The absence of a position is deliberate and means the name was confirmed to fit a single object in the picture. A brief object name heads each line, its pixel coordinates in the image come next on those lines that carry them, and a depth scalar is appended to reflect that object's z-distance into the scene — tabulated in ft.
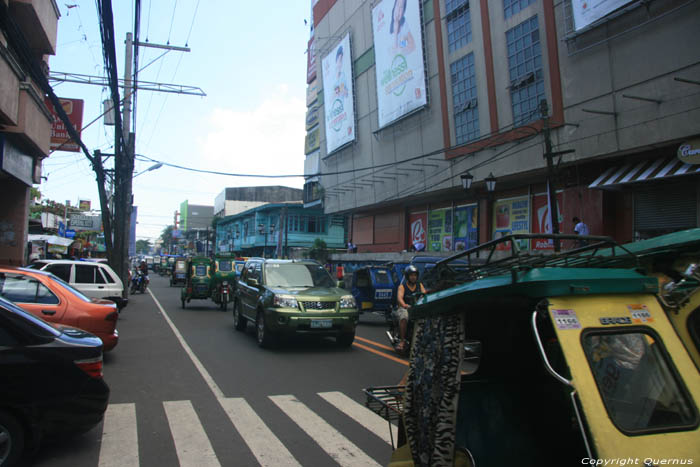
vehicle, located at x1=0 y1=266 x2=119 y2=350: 23.88
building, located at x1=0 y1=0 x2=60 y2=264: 41.27
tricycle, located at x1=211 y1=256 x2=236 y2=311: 62.64
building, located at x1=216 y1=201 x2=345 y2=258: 187.93
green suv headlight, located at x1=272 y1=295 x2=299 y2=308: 32.07
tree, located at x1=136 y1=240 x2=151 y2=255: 616.26
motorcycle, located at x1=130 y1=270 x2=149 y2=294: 93.93
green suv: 31.78
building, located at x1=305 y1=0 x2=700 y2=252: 51.21
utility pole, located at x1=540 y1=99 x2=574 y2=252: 51.57
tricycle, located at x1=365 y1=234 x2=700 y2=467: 7.29
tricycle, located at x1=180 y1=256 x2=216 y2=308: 63.93
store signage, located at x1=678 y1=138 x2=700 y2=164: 47.19
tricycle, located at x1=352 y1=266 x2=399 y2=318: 48.19
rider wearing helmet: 27.69
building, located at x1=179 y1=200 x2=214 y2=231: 403.75
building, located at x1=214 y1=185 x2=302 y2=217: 283.22
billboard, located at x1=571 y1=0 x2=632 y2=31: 53.01
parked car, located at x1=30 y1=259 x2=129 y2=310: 42.09
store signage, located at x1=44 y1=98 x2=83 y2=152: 68.85
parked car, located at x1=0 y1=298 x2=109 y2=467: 12.86
